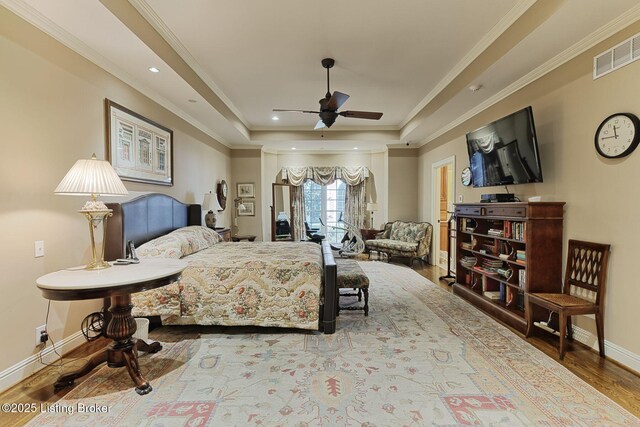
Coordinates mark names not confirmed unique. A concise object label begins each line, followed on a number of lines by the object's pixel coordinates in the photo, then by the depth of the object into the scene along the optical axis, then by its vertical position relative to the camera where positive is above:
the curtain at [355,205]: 7.82 +0.04
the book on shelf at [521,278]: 3.12 -0.75
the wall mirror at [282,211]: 7.76 -0.12
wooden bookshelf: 2.90 -0.54
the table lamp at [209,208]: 5.05 -0.03
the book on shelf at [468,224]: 4.21 -0.25
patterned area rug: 1.78 -1.25
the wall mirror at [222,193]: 6.20 +0.28
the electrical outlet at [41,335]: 2.25 -0.99
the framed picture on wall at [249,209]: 7.20 -0.07
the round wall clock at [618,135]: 2.25 +0.58
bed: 2.87 -0.83
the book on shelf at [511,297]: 3.40 -1.03
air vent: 2.24 +1.20
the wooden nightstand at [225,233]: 5.29 -0.50
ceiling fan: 3.41 +1.19
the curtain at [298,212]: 7.92 -0.15
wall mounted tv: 3.05 +0.64
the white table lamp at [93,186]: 2.03 +0.14
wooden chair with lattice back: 2.43 -0.75
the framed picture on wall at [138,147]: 2.99 +0.68
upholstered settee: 6.09 -0.74
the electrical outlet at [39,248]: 2.24 -0.32
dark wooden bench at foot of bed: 3.28 -0.82
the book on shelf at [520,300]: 3.35 -1.06
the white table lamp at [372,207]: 7.47 -0.01
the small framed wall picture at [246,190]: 7.20 +0.39
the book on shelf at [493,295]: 3.63 -1.08
